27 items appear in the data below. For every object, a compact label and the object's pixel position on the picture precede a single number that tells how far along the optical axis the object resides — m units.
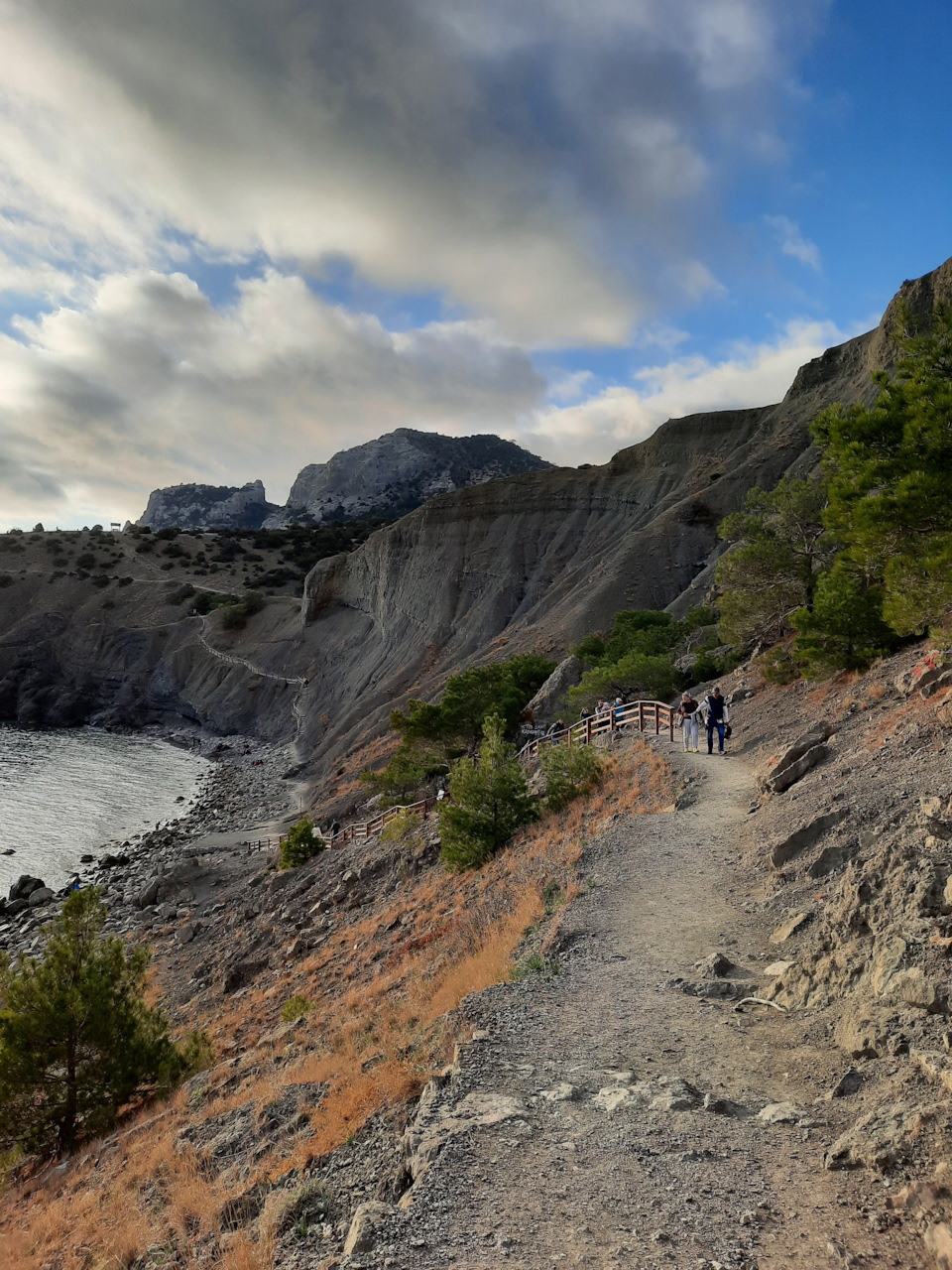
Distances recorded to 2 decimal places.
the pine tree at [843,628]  18.09
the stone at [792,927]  7.87
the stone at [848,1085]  5.09
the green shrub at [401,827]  22.72
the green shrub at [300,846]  26.48
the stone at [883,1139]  4.17
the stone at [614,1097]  5.40
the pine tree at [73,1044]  11.60
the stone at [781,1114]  4.98
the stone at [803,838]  9.83
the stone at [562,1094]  5.58
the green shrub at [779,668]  21.67
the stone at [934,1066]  4.54
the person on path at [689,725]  19.36
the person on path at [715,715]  18.86
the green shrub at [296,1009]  13.19
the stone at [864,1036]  5.33
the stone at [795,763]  13.31
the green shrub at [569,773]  17.67
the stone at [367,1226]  4.31
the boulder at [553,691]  33.00
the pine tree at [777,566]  22.44
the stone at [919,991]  5.25
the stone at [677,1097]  5.29
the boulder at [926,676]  13.19
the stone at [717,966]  7.45
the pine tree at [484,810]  16.86
